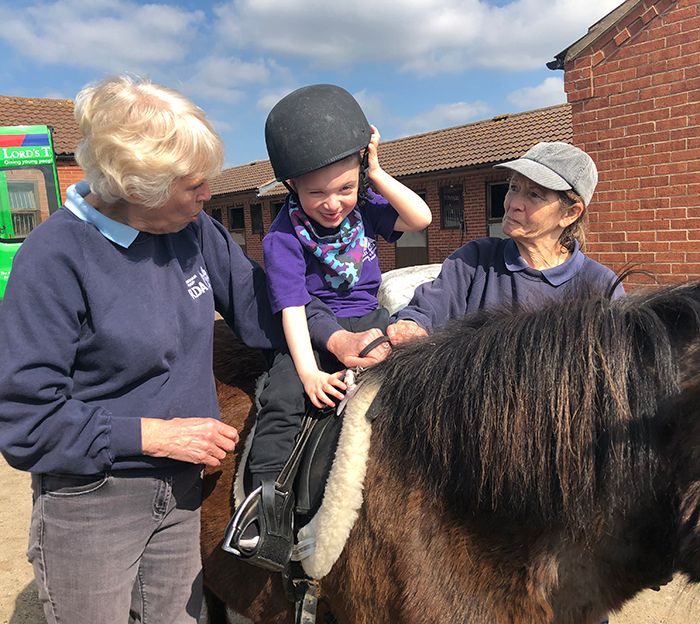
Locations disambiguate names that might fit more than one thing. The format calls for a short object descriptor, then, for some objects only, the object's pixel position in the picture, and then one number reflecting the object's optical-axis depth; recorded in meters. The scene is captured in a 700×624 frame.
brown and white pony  1.15
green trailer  11.40
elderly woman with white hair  1.42
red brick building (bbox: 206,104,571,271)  15.45
